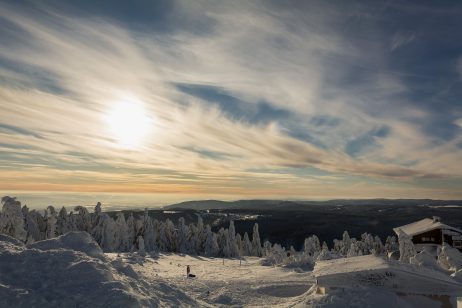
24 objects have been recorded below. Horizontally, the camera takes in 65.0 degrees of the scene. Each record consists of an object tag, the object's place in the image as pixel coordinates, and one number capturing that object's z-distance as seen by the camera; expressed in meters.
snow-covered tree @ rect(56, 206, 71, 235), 73.75
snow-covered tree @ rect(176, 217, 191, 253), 75.50
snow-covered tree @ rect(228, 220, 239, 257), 72.46
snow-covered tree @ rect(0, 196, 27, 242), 57.41
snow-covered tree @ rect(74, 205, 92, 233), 74.55
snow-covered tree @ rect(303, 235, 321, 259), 70.62
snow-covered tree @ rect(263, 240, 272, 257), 77.01
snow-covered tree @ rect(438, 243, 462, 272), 37.30
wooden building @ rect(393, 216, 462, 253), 52.94
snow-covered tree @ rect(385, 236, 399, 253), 82.38
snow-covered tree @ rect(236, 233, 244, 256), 76.96
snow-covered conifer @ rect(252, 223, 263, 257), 81.34
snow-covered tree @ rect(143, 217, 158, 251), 72.88
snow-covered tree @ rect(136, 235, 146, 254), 62.05
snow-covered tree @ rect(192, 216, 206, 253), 75.81
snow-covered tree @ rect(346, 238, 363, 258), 77.59
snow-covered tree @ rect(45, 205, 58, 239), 67.68
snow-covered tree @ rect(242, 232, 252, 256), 81.62
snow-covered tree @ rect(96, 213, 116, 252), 67.88
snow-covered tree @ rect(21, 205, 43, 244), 68.25
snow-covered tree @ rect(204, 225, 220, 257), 73.06
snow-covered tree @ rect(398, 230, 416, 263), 41.62
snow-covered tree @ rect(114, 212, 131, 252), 69.81
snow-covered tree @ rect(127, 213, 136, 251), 71.43
